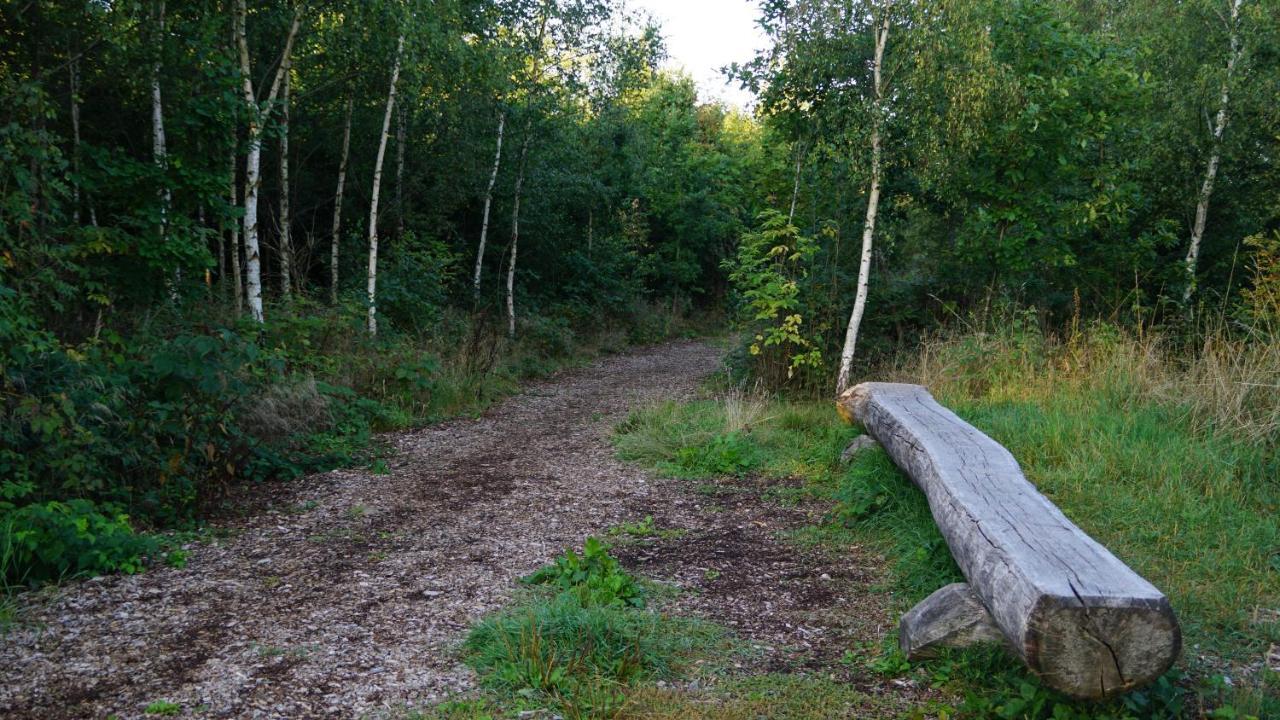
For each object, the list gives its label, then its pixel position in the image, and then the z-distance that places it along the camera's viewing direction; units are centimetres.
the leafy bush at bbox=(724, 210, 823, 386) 1056
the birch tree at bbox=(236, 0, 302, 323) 901
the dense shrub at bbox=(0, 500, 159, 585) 429
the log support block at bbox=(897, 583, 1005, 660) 346
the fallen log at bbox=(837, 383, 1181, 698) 275
